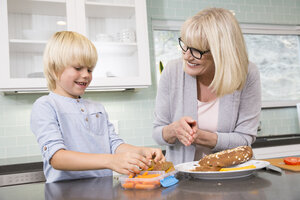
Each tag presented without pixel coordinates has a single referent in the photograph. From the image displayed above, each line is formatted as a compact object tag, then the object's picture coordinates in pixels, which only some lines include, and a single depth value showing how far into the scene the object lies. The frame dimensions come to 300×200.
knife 0.95
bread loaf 0.91
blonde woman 1.20
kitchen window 3.20
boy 0.98
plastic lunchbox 0.80
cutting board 1.01
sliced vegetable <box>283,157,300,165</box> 1.10
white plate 0.87
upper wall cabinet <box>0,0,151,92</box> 2.13
